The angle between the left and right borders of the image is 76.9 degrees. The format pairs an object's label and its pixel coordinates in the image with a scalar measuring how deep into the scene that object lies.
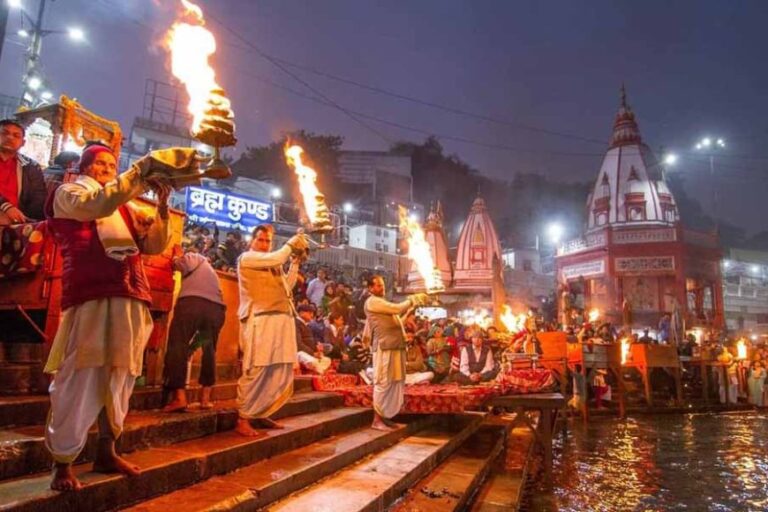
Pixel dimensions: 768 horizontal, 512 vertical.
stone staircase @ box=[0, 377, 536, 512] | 2.95
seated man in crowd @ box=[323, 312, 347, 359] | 11.27
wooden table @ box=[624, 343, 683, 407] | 16.73
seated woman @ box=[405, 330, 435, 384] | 10.59
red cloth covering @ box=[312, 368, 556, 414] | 7.46
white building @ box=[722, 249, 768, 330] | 39.50
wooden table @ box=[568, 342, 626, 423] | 14.89
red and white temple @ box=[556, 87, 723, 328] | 28.55
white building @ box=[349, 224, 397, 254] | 38.81
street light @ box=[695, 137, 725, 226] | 22.80
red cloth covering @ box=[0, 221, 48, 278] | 4.17
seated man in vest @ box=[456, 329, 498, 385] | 11.42
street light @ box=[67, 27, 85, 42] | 23.82
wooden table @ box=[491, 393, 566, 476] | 7.32
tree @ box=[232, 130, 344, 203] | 44.00
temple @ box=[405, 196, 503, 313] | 27.00
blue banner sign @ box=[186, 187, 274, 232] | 21.39
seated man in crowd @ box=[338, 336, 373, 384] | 9.73
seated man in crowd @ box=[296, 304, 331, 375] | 9.03
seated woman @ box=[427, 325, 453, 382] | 11.31
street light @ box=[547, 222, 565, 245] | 51.83
